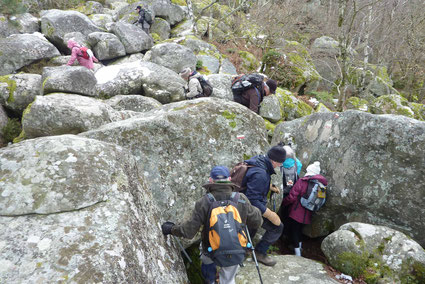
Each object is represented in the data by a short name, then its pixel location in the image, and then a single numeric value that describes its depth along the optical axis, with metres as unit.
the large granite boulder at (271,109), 14.03
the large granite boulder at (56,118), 7.51
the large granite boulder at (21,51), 13.66
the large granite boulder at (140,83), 11.68
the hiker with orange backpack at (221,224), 4.11
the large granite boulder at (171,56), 16.17
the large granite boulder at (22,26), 17.08
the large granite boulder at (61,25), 17.95
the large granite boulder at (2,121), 10.16
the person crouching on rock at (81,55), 12.57
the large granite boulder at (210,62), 18.80
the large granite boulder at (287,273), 5.33
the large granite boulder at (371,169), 6.17
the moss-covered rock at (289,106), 15.59
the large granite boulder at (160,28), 24.42
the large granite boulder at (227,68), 19.84
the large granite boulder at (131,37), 18.77
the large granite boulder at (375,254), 5.25
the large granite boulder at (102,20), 22.86
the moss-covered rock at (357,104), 21.40
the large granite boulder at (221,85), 13.62
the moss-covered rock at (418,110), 22.06
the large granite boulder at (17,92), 10.70
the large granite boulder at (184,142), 5.84
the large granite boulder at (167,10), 25.55
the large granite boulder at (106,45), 17.62
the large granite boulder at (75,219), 3.09
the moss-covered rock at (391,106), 20.94
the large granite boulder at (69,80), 9.80
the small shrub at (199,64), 18.25
